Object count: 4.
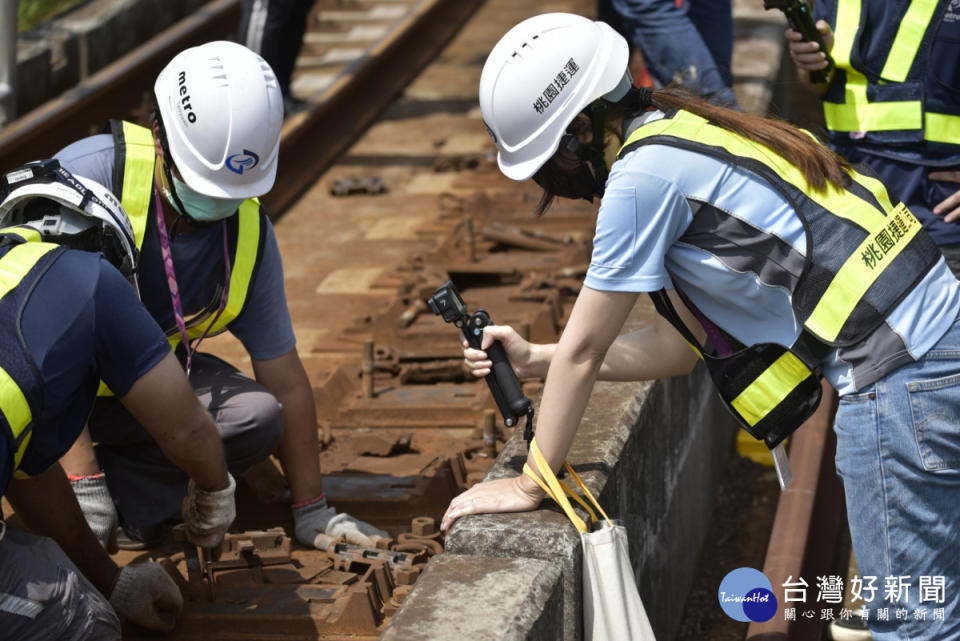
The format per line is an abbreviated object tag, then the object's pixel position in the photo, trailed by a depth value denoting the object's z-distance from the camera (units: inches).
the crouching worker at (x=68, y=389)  121.6
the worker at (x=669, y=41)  246.8
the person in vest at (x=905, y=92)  173.6
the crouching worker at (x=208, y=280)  160.1
